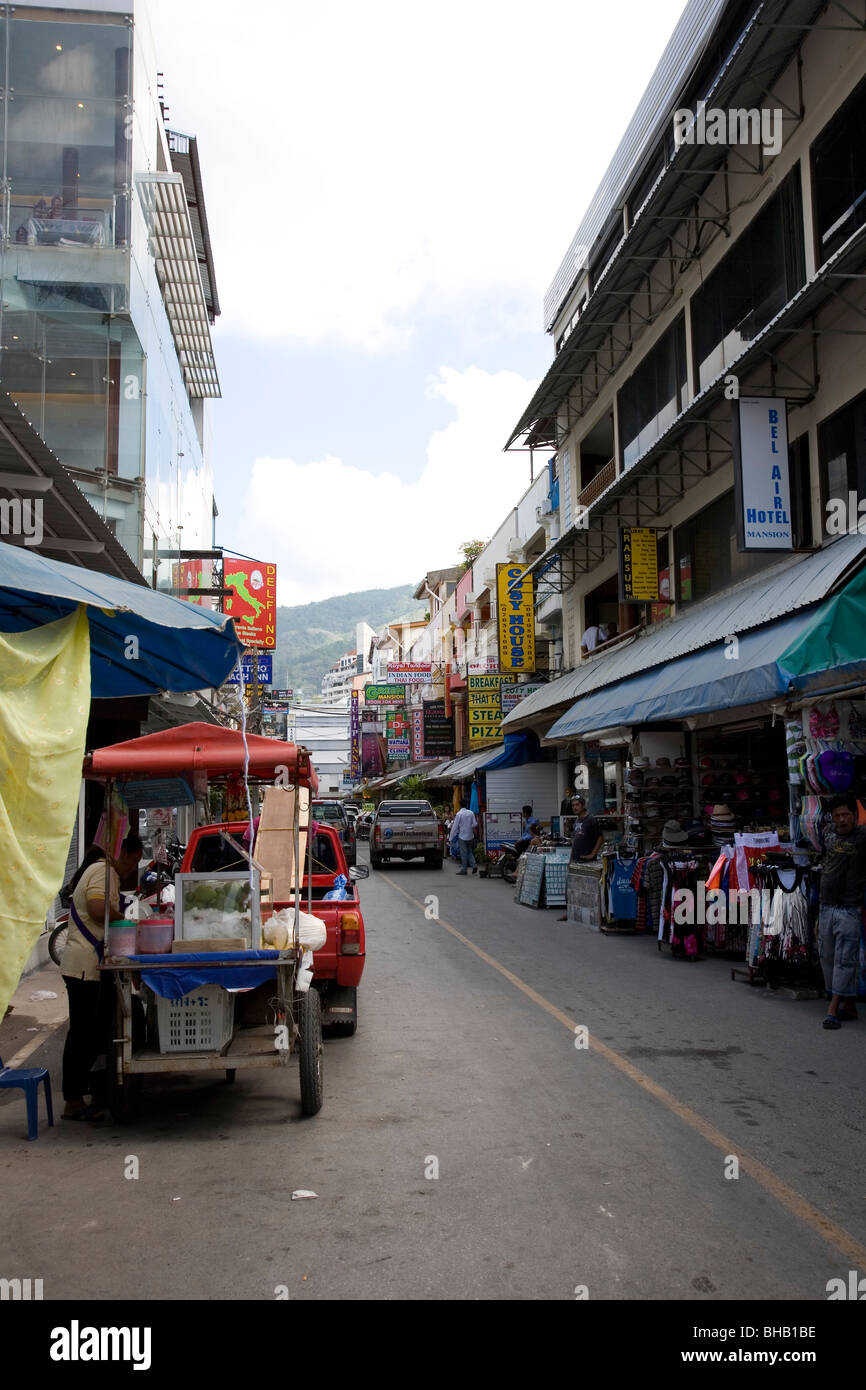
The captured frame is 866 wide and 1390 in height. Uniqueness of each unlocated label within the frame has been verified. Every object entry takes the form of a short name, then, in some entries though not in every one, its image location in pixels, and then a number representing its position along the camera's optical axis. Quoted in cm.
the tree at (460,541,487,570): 5174
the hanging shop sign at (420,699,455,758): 4681
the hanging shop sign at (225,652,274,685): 3428
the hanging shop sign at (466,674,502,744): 3366
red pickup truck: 844
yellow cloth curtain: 364
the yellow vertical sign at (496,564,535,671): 3103
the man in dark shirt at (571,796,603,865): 1717
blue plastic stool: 604
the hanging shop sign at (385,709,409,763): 5466
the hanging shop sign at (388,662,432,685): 5122
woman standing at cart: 661
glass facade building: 1942
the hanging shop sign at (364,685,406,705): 5291
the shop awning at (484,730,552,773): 2986
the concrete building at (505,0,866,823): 1295
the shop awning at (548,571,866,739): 937
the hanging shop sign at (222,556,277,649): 3112
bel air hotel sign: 1337
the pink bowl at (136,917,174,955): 645
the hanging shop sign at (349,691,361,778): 7650
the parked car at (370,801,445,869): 3012
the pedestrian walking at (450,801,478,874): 2845
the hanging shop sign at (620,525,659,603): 1975
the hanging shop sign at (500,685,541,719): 3198
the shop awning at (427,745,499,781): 3341
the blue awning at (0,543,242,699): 467
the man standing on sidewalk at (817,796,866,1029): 883
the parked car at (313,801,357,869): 2753
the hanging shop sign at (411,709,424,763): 4772
